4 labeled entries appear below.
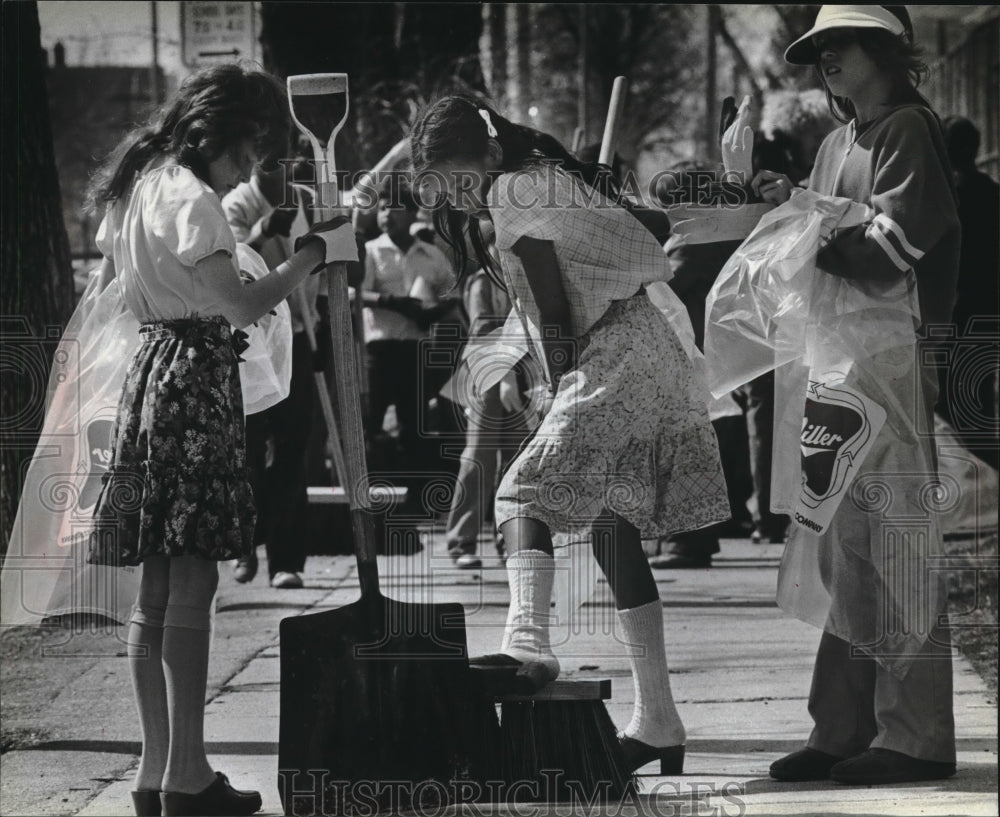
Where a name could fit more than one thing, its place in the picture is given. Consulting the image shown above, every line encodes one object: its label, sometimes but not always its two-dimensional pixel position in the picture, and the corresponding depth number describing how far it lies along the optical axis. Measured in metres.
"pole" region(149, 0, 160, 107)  18.83
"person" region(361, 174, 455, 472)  17.36
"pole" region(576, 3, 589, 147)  44.84
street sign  15.79
